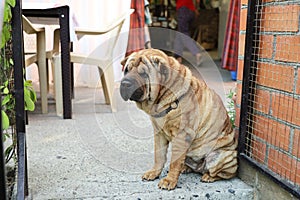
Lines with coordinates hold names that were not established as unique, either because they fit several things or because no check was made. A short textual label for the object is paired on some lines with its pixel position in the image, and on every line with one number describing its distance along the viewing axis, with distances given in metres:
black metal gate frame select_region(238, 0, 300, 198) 1.44
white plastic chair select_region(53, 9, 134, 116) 2.56
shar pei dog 1.26
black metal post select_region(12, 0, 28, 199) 1.20
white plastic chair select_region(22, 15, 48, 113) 2.58
